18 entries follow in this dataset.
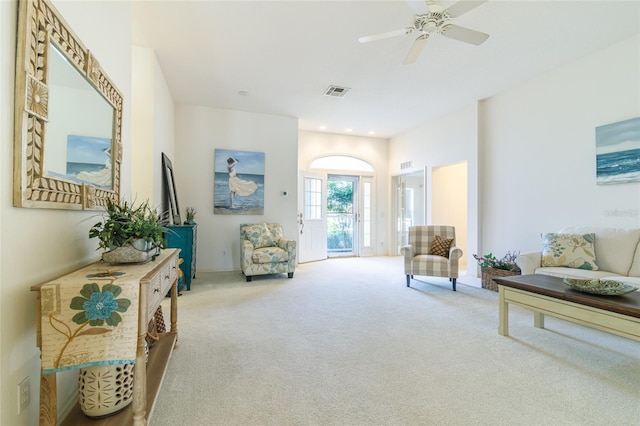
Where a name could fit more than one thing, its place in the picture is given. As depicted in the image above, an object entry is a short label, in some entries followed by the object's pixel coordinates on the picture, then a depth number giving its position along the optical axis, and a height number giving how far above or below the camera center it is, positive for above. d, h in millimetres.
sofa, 3053 -420
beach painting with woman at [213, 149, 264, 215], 5445 +626
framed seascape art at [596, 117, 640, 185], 3197 +745
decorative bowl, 2156 -524
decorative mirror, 1170 +474
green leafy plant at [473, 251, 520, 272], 4148 -651
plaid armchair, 4207 -547
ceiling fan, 2328 +1609
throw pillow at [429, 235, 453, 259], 4468 -457
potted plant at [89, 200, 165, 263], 1604 -118
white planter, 1601 -214
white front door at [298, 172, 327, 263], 6414 -24
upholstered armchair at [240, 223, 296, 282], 4629 -576
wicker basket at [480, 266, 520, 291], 4094 -815
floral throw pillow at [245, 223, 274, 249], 5051 -354
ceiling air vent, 4492 +1958
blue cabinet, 3988 -399
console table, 1252 -609
